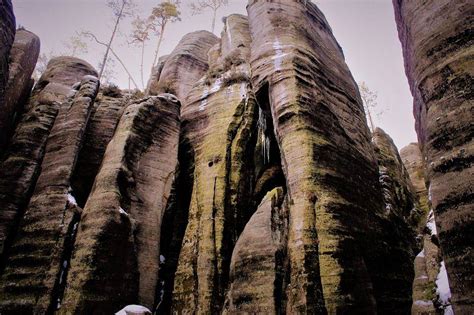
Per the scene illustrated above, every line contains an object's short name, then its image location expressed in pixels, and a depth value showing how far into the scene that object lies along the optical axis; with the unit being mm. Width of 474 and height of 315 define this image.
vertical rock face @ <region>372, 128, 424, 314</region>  7797
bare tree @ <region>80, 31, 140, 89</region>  26236
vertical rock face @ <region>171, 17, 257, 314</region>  8172
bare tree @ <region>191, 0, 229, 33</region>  29141
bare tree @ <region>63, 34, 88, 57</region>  31062
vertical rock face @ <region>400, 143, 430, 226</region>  16733
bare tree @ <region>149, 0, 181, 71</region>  28000
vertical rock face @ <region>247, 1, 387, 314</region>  6074
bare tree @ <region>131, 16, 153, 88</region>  28727
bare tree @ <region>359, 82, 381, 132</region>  28755
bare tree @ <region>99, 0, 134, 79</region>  24834
